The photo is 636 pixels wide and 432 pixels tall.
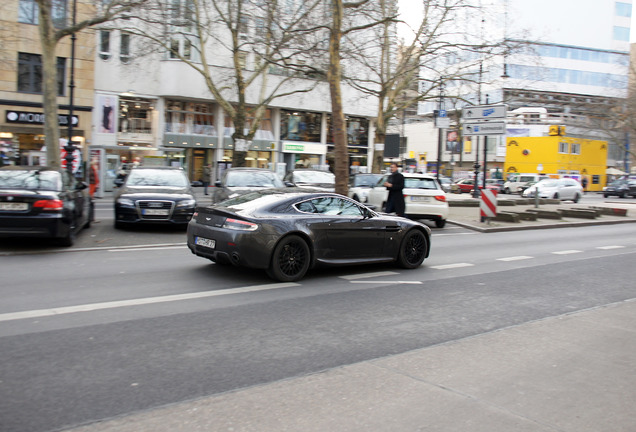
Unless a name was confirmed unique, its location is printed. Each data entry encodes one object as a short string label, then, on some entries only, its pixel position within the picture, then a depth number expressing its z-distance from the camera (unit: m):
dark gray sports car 7.92
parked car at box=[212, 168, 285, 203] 16.17
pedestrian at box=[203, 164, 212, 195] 34.33
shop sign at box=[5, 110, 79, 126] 32.66
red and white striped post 18.31
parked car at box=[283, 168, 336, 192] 20.86
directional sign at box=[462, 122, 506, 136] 19.97
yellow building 65.25
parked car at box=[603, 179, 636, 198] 49.78
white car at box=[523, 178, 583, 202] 40.47
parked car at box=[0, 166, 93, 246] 9.90
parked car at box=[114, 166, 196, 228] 13.43
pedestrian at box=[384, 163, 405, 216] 15.02
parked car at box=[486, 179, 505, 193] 57.33
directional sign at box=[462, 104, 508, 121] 19.81
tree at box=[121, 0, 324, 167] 25.56
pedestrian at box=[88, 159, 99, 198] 24.28
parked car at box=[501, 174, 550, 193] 54.50
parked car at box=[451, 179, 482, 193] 53.44
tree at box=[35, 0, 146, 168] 18.23
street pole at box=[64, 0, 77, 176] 24.09
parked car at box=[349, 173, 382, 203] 21.46
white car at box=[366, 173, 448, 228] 17.36
